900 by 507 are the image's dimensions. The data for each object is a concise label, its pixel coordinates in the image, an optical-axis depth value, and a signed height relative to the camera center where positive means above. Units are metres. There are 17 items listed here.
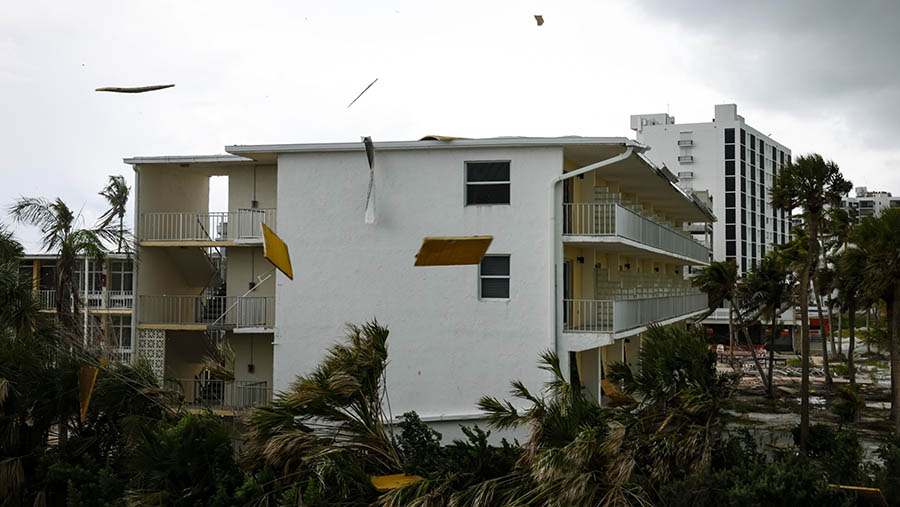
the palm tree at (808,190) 20.06 +2.26
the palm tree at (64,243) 20.06 +0.84
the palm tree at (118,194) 42.38 +4.44
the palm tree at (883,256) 21.98 +0.66
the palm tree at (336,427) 12.64 -2.39
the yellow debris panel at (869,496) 10.55 -2.83
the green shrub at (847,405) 27.16 -4.21
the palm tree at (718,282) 40.25 -0.13
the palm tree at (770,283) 40.47 -0.17
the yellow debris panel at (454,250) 18.42 +0.65
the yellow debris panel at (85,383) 14.75 -1.94
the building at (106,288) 30.24 -0.45
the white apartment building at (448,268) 19.66 +0.50
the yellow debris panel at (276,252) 18.31 +0.60
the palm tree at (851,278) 25.53 +0.07
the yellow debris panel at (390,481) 12.17 -3.08
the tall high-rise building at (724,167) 90.94 +12.66
